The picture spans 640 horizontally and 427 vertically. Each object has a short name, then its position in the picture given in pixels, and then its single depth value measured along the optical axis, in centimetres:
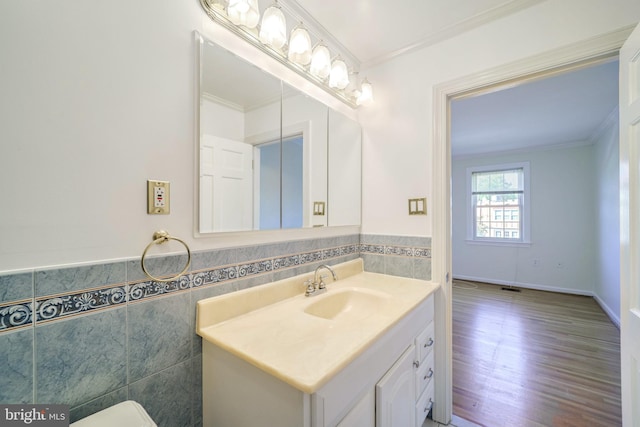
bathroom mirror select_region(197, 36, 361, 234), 104
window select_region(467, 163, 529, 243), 444
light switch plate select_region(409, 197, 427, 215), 161
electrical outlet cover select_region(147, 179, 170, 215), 86
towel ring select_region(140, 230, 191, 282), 84
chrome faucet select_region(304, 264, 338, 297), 136
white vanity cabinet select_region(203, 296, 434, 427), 72
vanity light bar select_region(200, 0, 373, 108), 106
